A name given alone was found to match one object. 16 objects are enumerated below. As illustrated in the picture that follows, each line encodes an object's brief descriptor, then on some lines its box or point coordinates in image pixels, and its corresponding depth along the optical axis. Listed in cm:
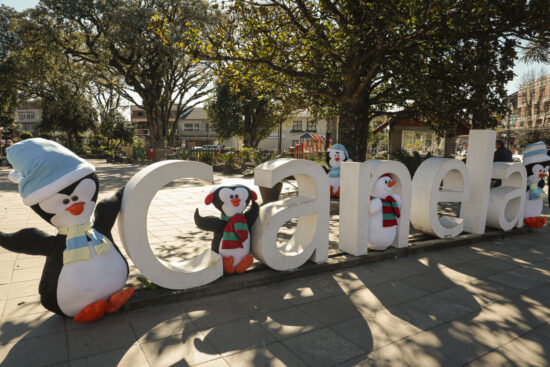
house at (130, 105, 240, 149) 6391
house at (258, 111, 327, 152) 5719
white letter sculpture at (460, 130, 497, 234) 633
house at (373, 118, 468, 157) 2004
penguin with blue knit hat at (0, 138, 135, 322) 310
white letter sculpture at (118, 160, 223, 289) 358
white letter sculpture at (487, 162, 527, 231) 673
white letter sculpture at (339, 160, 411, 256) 506
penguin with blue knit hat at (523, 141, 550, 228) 708
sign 369
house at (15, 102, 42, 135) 7784
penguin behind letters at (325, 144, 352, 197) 952
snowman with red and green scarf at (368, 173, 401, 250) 534
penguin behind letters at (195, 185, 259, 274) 429
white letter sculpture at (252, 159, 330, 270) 439
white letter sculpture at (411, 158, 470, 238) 585
